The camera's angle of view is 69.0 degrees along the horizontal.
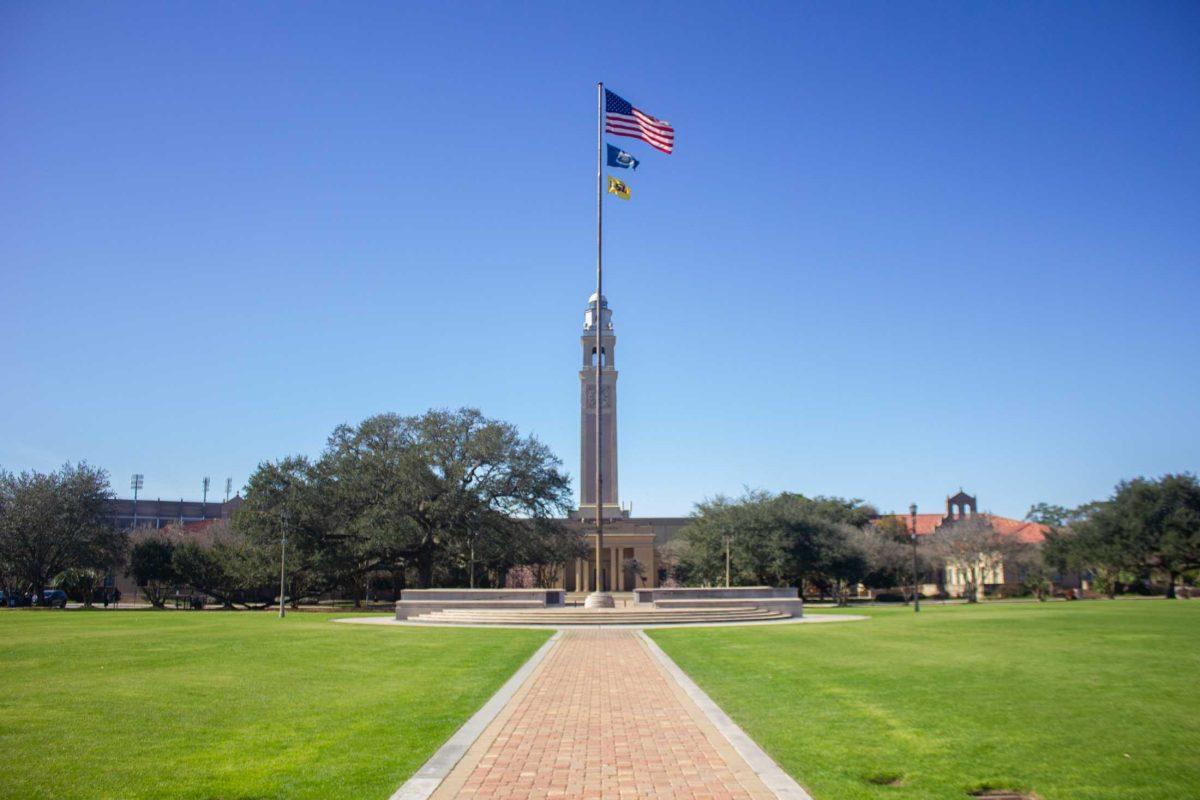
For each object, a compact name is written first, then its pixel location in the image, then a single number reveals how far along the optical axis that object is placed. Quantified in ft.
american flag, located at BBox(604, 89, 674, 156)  106.63
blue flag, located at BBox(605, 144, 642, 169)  112.68
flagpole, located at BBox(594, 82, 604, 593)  113.70
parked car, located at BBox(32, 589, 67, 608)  175.34
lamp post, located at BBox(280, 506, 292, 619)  144.22
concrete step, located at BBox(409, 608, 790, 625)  107.76
